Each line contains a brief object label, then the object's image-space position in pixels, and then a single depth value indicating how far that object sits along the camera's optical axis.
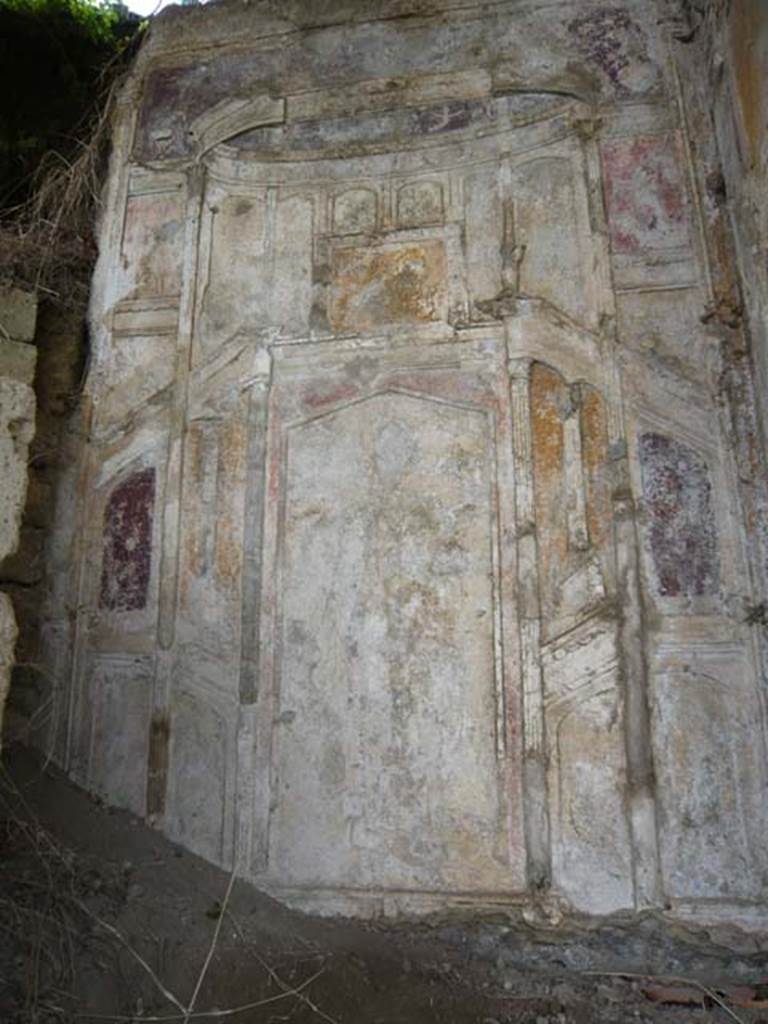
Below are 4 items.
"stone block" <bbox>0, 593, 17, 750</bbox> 3.29
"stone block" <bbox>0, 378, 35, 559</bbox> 3.58
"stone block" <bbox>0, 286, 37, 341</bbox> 4.19
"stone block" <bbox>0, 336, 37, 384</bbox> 3.95
